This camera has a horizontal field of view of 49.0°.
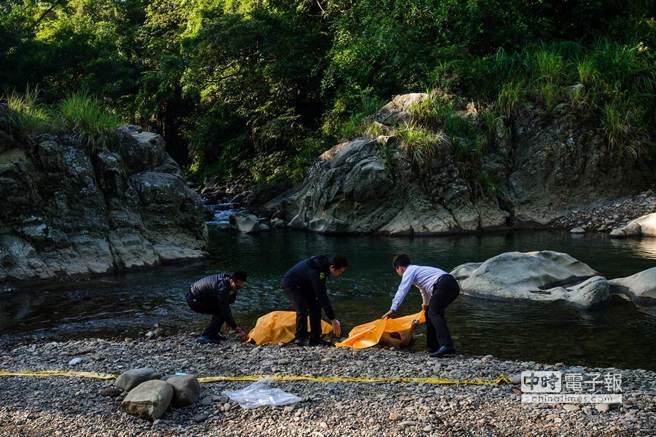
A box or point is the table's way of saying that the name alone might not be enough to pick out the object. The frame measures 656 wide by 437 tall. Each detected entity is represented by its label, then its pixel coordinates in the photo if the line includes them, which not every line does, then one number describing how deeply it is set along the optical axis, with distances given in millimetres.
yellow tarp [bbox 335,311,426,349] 9789
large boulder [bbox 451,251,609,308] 12656
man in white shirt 9078
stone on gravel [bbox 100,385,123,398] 7176
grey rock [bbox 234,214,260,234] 24134
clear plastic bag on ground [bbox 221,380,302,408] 6898
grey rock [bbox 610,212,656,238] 20609
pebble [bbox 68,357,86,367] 8973
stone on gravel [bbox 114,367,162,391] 7201
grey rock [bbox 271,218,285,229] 25625
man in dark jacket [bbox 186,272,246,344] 9812
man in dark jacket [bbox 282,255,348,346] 9453
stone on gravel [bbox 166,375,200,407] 6828
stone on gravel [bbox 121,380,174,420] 6559
